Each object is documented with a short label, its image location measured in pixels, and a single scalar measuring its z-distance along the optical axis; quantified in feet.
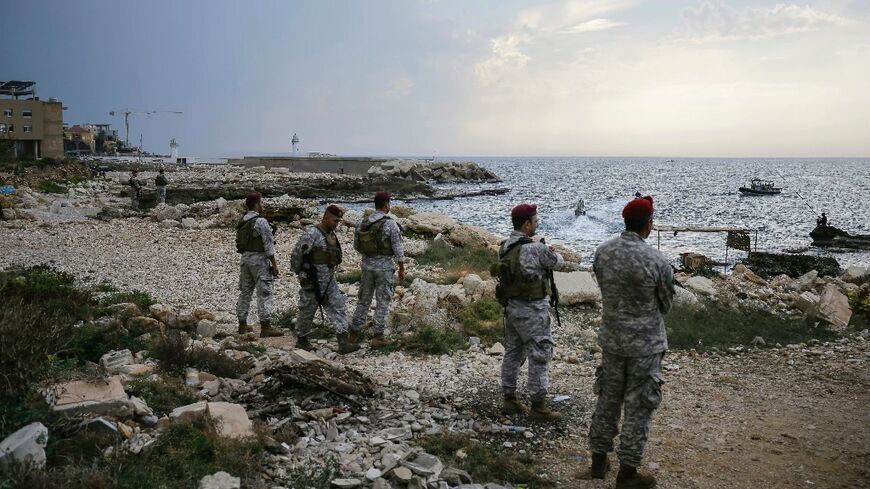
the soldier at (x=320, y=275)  25.34
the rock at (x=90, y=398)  14.42
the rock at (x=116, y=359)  20.59
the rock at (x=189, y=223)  66.94
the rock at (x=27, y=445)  11.77
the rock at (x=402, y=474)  14.56
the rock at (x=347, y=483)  14.23
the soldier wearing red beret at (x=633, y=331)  14.64
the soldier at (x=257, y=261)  27.68
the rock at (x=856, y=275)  50.90
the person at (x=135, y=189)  85.75
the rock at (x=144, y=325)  26.31
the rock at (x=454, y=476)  14.89
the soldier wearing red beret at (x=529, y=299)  18.71
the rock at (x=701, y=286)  41.01
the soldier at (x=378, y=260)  25.71
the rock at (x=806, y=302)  36.35
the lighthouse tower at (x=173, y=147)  309.14
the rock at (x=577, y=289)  35.88
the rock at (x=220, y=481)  12.93
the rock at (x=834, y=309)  34.32
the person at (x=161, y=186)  86.48
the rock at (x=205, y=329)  27.76
